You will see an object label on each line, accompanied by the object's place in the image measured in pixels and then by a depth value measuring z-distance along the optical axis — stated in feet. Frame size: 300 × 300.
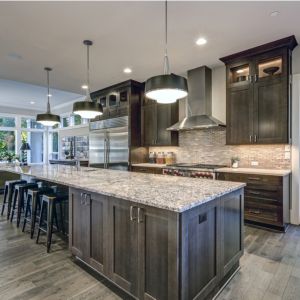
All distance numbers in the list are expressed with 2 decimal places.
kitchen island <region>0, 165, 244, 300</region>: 5.05
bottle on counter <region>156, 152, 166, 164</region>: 18.56
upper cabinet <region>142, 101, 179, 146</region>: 17.46
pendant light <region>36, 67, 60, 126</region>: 14.30
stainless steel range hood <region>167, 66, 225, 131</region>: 14.94
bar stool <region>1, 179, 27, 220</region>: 13.95
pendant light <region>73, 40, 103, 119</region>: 11.12
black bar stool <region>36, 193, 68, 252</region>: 9.25
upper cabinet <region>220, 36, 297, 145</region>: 11.70
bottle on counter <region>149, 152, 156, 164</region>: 19.36
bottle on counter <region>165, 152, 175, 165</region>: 18.14
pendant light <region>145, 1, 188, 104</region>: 7.07
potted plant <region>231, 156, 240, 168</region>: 14.16
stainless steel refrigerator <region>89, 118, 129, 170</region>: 19.04
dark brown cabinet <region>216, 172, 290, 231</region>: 11.00
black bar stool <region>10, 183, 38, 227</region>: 12.50
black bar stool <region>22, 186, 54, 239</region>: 10.73
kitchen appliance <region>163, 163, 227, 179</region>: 13.32
